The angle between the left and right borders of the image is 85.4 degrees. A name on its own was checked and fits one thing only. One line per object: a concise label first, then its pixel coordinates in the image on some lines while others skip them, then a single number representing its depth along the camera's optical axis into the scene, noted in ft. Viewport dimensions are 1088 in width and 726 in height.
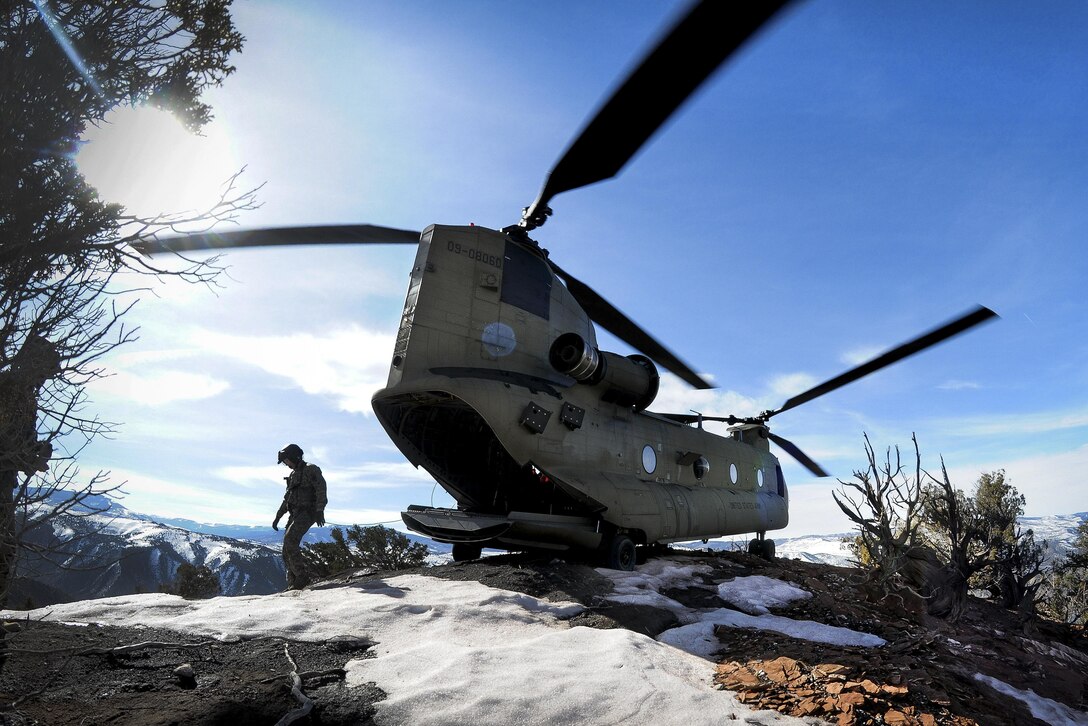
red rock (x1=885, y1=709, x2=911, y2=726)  11.70
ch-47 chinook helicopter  25.71
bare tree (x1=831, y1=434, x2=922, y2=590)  23.36
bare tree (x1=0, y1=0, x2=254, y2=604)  12.51
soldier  28.35
